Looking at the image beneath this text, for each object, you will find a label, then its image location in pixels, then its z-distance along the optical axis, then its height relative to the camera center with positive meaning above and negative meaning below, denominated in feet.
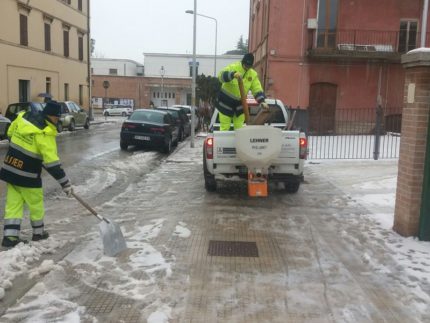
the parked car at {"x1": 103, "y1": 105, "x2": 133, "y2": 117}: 185.96 -7.00
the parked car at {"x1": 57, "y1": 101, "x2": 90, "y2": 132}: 89.05 -4.90
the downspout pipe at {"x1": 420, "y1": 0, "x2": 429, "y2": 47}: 71.46 +11.04
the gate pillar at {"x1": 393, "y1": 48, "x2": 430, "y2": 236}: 20.35 -1.56
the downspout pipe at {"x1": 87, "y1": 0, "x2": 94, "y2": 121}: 133.28 +7.29
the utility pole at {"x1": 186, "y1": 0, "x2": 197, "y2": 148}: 62.85 +0.87
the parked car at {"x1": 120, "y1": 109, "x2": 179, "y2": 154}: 58.18 -4.50
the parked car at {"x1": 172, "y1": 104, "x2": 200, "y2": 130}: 101.46 -4.53
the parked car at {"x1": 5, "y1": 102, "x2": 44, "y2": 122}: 74.59 -2.80
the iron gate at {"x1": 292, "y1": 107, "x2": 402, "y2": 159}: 68.29 -3.90
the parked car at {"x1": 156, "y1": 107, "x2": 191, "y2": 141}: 74.49 -4.41
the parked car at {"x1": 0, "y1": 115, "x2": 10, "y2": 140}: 62.85 -4.54
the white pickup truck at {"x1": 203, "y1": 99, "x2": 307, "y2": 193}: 28.32 -3.48
